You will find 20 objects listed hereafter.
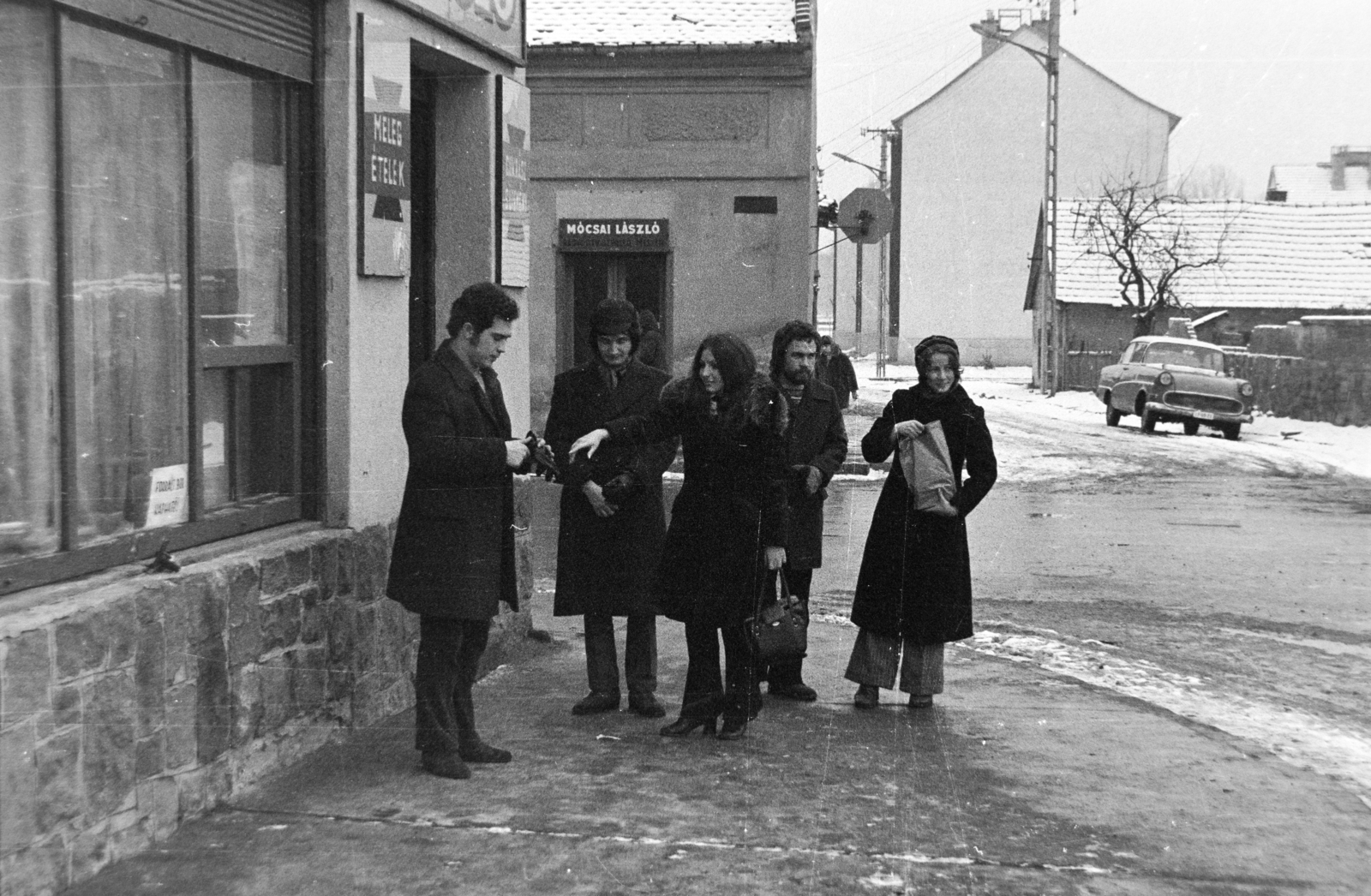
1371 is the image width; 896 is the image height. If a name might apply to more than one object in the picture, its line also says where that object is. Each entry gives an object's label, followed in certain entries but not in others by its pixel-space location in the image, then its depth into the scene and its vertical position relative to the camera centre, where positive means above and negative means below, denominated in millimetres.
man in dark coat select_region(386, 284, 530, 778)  5738 -641
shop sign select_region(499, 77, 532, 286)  8273 +752
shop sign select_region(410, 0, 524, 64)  7504 +1474
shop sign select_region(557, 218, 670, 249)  23547 +1409
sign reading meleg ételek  6559 +715
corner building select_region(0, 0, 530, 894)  4594 -217
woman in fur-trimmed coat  6477 -651
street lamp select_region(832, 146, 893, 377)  51431 +1196
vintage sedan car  27281 -899
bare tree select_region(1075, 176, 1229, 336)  45156 +2569
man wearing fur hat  6945 -795
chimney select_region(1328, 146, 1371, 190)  66938 +7014
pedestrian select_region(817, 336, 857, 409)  24277 -585
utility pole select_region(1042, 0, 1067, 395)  40281 +3517
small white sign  5406 -551
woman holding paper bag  7340 -884
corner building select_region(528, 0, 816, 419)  23203 +2254
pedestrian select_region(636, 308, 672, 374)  11420 -86
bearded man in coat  7480 -546
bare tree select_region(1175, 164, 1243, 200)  74688 +6766
